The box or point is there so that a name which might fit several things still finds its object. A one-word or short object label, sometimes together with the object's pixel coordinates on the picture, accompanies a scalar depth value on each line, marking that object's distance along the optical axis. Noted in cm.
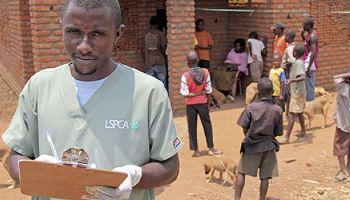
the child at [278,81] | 699
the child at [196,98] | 602
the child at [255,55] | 863
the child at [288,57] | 685
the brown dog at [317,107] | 710
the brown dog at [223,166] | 509
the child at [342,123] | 520
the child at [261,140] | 449
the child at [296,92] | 669
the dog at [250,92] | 773
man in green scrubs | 167
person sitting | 949
